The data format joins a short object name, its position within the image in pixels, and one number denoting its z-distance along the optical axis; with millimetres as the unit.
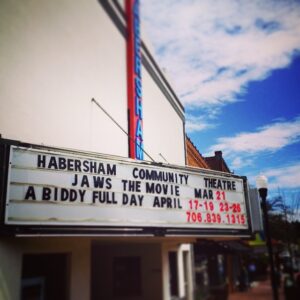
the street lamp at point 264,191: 10159
